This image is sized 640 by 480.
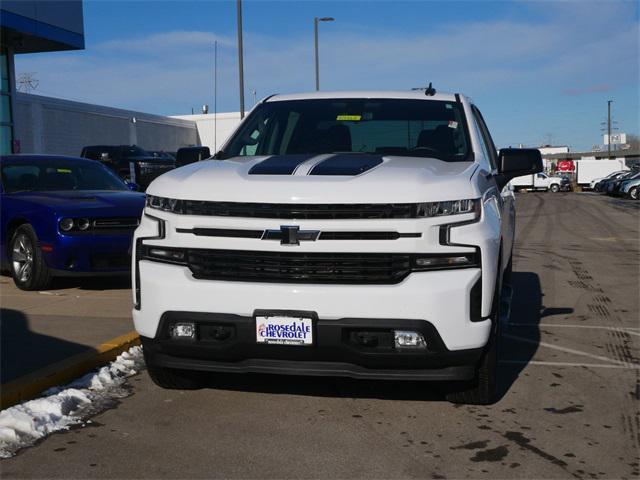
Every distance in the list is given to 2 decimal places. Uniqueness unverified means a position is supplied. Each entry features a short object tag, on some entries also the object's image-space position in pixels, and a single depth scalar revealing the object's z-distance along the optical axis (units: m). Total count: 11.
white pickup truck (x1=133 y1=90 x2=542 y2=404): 4.07
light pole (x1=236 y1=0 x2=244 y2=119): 23.47
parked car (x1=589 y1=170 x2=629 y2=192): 55.44
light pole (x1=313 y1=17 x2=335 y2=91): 35.06
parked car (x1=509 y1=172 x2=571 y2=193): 58.41
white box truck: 65.69
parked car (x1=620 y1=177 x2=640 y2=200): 42.28
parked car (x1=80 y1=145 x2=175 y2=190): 21.62
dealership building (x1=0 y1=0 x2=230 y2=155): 23.06
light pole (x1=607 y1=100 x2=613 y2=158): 114.69
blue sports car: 8.10
